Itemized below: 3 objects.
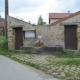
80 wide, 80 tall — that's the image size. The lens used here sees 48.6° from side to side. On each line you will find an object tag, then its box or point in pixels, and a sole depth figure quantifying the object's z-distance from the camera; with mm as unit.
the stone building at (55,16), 20449
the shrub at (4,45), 8390
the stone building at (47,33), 6617
